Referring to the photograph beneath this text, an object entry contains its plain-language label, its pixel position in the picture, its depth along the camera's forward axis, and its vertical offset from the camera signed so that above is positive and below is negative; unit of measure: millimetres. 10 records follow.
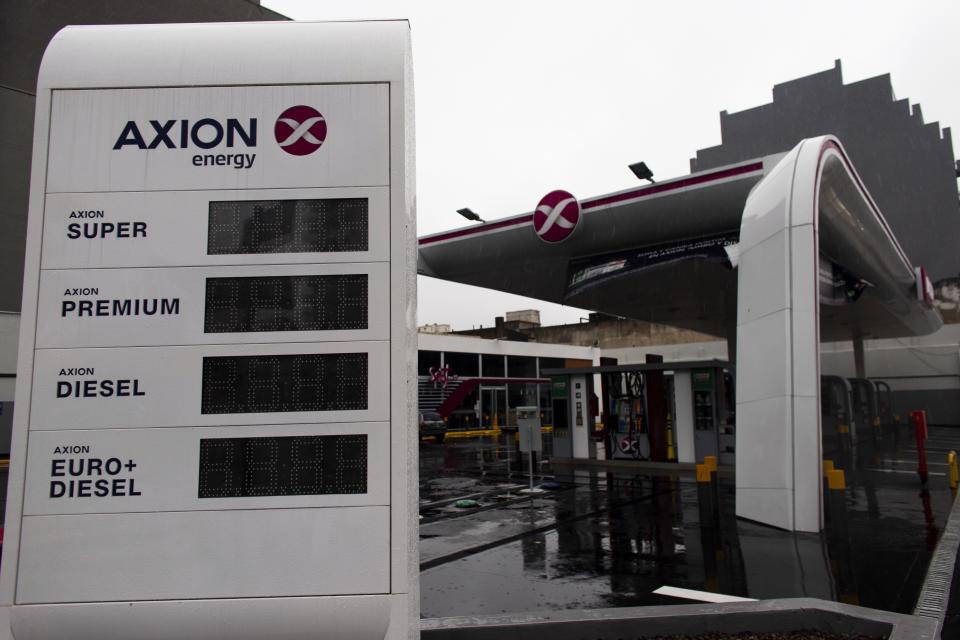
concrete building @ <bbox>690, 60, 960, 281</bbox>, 32688 +12561
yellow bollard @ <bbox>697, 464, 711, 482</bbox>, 9486 -1052
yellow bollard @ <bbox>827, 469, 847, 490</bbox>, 8734 -1087
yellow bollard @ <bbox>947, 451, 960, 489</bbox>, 12648 -1406
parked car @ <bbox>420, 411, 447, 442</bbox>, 30719 -990
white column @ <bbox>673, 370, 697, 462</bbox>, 17031 -374
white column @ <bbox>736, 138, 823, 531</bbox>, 8727 +597
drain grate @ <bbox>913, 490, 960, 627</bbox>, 5520 -1798
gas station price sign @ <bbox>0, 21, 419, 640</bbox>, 3486 +370
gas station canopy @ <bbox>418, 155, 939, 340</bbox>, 13141 +3653
